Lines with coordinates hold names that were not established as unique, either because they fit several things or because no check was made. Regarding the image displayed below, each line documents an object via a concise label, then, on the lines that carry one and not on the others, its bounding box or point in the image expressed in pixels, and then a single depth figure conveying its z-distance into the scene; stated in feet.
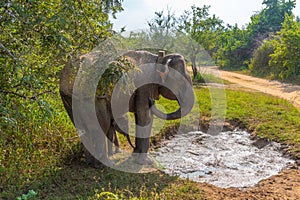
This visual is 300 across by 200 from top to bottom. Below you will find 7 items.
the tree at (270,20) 88.74
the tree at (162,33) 53.12
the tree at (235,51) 87.88
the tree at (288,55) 53.81
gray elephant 19.31
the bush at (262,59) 67.27
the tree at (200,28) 61.31
